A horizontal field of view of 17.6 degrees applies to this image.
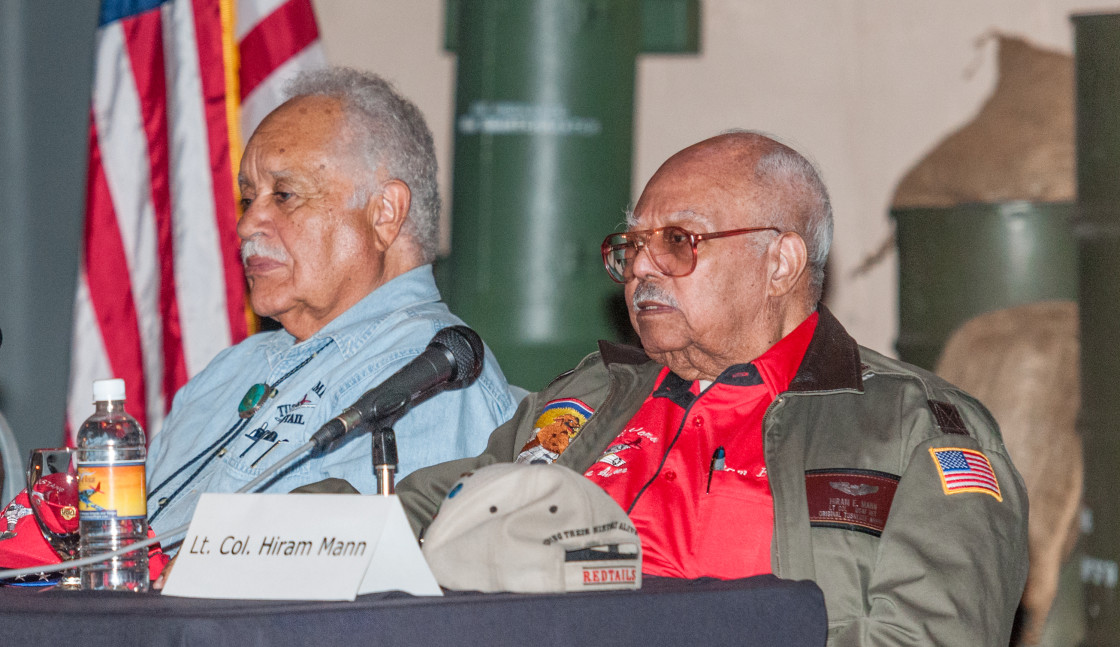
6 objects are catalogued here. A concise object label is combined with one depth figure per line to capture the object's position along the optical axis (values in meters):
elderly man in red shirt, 3.84
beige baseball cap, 3.53
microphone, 3.72
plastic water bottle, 3.69
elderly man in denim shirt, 4.30
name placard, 3.48
